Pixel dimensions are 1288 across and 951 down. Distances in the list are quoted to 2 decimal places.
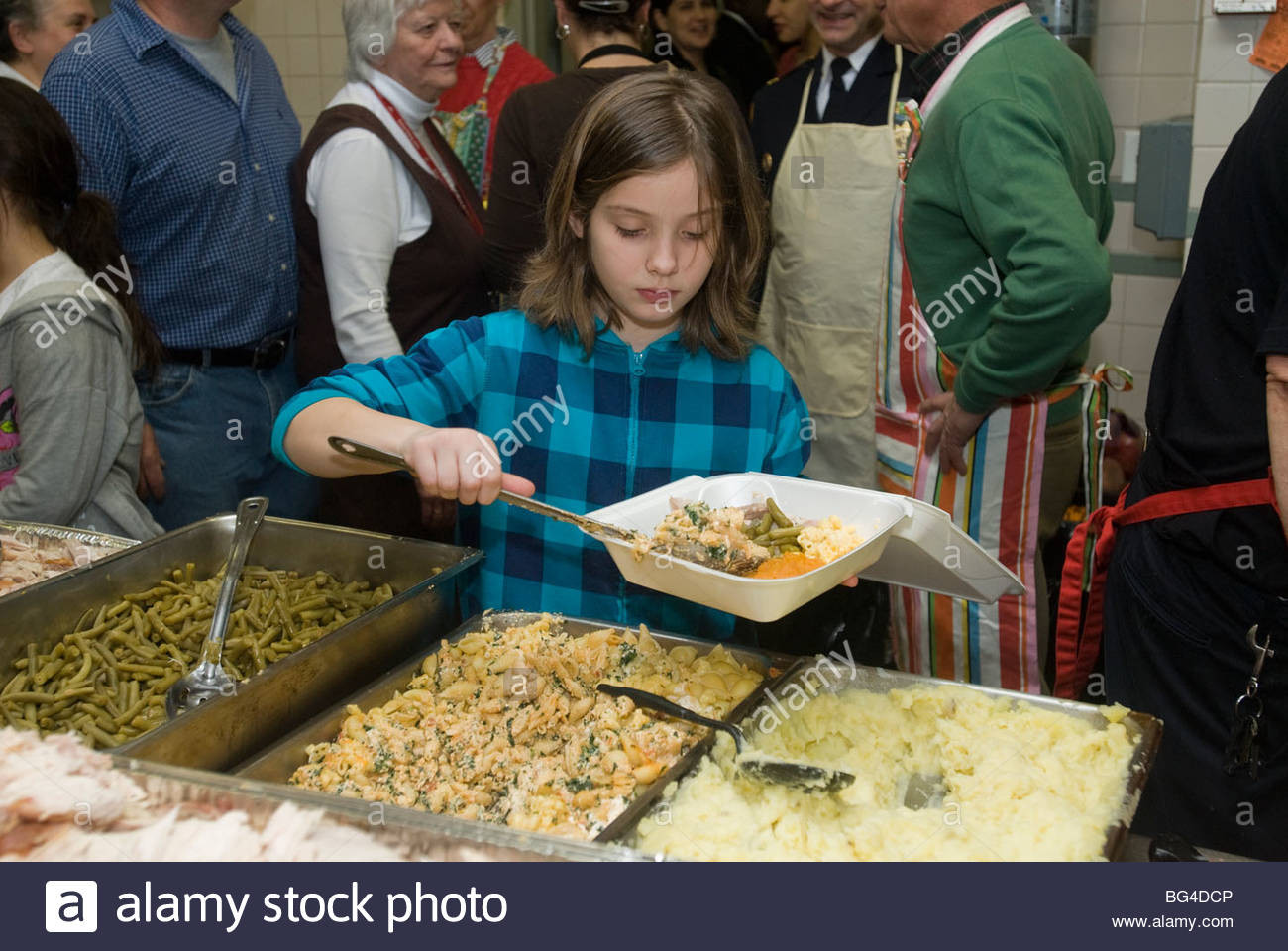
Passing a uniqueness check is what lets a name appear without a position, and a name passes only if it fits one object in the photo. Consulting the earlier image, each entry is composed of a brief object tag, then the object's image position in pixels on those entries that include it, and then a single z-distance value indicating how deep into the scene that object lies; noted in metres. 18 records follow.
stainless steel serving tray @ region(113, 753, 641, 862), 1.16
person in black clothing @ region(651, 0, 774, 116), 4.18
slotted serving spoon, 1.61
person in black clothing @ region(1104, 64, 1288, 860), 1.68
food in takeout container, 1.40
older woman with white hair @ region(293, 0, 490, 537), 2.87
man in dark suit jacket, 2.97
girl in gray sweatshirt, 2.29
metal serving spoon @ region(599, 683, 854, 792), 1.41
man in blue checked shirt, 2.77
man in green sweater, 2.24
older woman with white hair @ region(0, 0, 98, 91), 3.70
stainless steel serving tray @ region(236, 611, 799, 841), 1.36
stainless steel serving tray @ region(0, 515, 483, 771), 1.49
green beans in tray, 1.65
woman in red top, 3.83
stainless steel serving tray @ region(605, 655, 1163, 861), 1.38
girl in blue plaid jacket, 1.89
